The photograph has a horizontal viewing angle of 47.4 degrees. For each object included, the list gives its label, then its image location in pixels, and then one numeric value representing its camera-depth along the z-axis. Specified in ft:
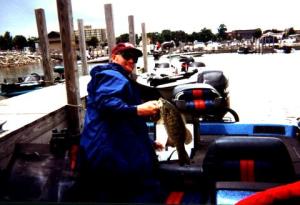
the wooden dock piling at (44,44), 41.45
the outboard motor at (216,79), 22.67
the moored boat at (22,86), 46.20
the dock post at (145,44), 60.34
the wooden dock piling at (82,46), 47.73
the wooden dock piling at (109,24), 37.27
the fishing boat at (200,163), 7.16
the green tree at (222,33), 427.74
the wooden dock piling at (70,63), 18.71
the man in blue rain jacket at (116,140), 8.07
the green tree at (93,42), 337.93
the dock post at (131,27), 49.03
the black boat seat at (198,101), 13.15
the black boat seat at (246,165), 7.09
